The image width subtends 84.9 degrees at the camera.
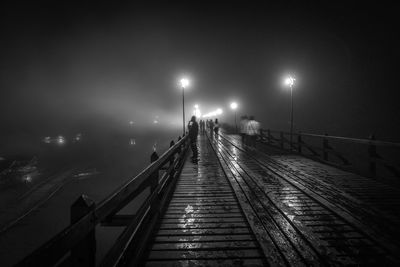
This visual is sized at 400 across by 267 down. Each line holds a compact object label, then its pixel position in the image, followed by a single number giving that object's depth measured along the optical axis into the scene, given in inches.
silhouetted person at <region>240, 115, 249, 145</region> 643.4
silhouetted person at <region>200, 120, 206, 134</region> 1726.7
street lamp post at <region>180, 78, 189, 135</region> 859.4
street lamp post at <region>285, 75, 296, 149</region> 768.2
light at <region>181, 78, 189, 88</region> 860.4
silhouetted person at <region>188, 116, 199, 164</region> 477.4
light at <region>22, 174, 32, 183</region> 1555.1
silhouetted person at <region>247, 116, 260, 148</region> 615.4
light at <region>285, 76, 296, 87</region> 768.6
